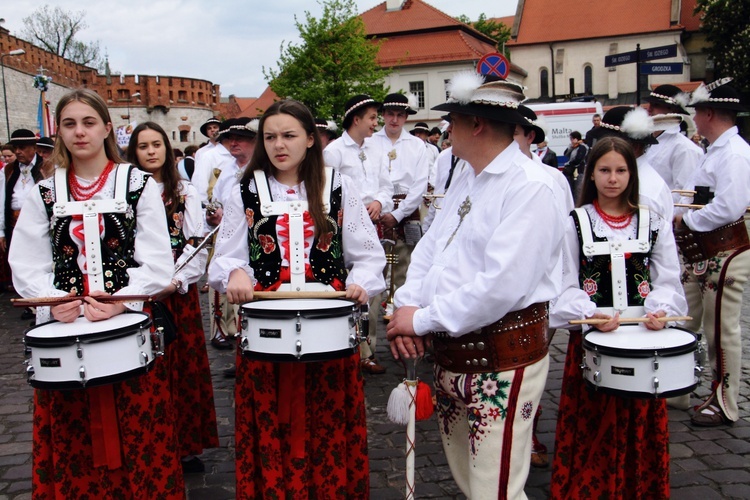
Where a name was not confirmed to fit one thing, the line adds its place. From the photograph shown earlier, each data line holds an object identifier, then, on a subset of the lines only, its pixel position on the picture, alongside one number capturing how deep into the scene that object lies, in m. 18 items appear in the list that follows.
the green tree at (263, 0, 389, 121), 35.44
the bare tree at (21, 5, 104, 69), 57.06
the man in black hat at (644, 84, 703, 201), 6.11
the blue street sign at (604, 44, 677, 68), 14.18
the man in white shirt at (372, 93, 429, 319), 7.59
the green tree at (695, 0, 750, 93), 43.41
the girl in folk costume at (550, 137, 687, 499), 3.52
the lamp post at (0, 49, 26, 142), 29.83
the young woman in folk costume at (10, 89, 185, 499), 3.33
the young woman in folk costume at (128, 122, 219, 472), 4.52
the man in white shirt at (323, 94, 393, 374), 7.12
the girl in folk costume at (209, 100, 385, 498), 3.41
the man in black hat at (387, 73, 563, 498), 2.56
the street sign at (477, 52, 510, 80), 9.69
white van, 24.31
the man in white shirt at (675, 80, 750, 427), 5.06
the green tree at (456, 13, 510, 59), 69.94
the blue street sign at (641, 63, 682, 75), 13.01
